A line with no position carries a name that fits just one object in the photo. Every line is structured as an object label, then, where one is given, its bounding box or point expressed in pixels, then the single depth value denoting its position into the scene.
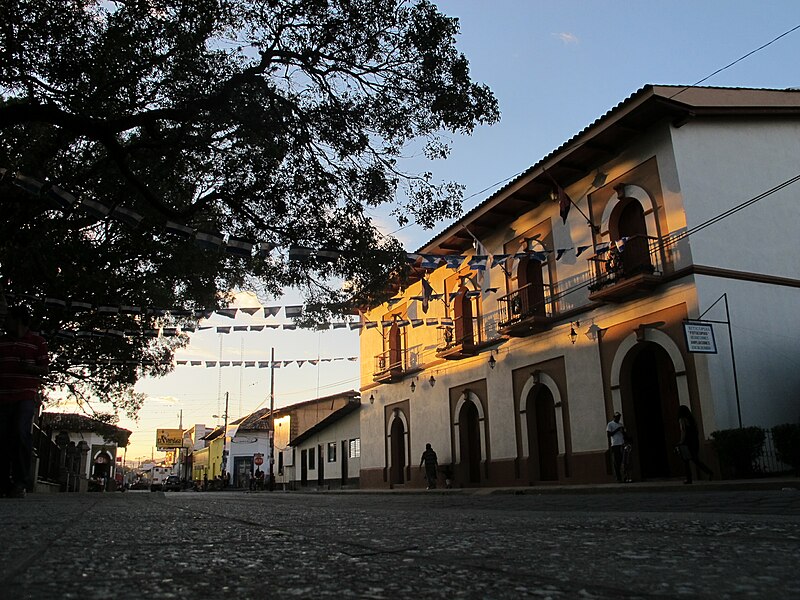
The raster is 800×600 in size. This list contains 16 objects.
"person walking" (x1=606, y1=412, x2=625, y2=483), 14.62
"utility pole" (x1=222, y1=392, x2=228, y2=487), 58.33
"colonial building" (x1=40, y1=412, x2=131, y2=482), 21.81
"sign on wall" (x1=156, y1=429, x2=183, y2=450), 98.75
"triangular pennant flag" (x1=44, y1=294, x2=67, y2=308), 12.62
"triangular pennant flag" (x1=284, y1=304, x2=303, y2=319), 15.19
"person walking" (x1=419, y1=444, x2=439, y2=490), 22.12
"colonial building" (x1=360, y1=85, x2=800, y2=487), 14.39
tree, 8.04
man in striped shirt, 6.48
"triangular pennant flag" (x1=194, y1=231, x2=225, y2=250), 10.14
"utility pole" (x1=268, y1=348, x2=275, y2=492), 39.94
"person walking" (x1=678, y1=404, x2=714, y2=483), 12.60
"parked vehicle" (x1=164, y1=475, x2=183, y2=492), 60.34
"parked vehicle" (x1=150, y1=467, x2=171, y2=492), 118.24
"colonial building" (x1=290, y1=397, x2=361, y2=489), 33.53
